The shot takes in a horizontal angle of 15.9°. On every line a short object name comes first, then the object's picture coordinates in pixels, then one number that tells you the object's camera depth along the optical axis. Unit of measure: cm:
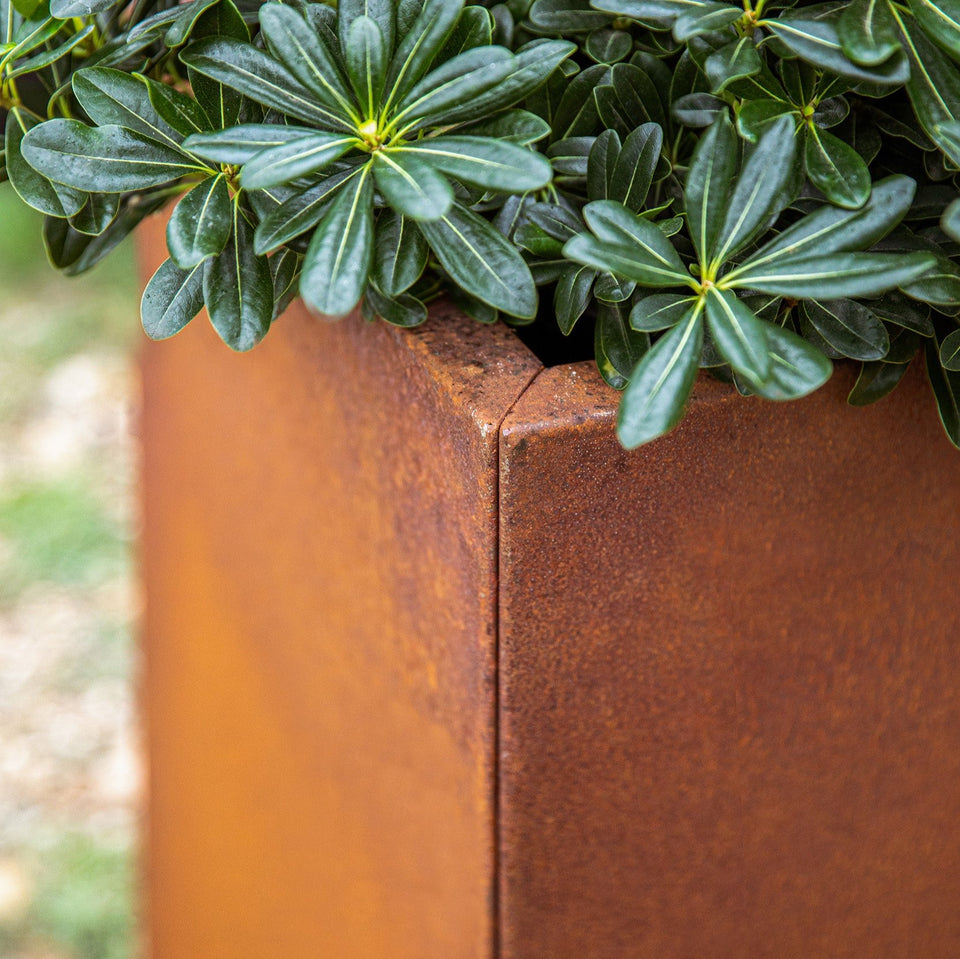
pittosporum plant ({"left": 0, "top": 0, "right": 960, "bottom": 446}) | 106
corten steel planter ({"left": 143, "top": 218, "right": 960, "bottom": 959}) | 114
